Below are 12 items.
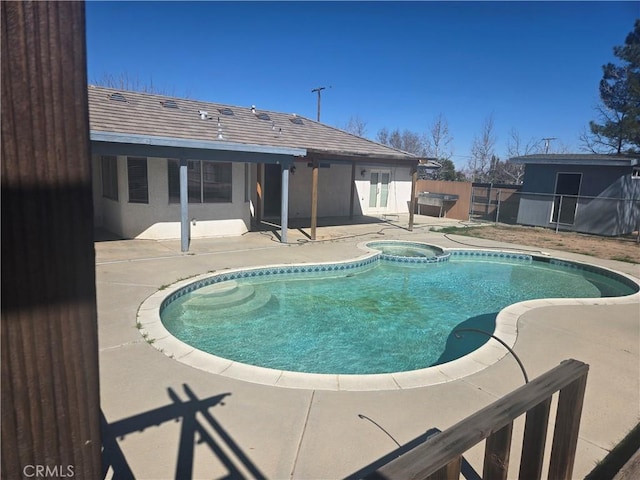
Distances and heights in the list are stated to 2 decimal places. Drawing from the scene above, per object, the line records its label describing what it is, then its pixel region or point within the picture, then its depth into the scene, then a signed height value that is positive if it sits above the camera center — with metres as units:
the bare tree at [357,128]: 48.62 +6.61
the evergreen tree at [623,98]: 20.11 +5.17
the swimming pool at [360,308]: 5.77 -2.33
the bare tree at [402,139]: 51.62 +5.91
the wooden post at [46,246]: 0.76 -0.16
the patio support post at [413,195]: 14.79 -0.33
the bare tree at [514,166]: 36.71 +2.32
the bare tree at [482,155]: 41.03 +3.51
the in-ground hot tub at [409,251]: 11.09 -1.95
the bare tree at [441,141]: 42.59 +4.85
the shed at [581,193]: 15.59 +0.05
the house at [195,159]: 9.70 +0.46
